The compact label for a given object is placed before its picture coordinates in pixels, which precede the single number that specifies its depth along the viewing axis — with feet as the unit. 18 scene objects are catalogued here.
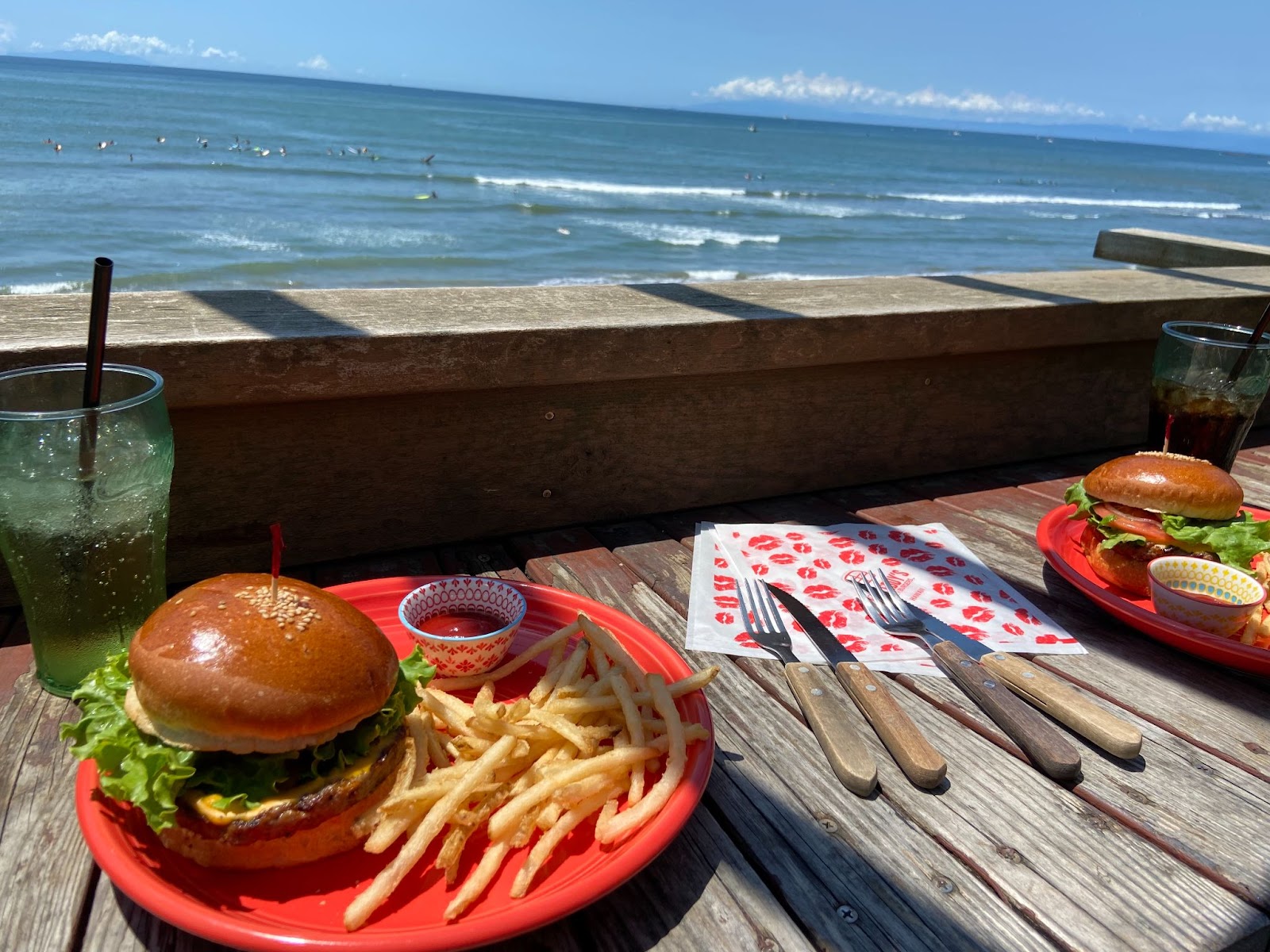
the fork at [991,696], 1.66
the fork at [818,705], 1.60
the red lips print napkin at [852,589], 2.08
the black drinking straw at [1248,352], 2.55
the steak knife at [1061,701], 1.71
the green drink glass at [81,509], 1.60
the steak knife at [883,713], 1.61
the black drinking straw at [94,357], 1.48
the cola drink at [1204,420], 2.71
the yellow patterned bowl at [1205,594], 2.01
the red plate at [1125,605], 1.94
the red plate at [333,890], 1.20
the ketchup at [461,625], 1.81
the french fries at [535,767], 1.31
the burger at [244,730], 1.29
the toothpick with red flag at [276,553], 1.31
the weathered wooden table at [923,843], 1.34
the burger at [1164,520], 2.23
